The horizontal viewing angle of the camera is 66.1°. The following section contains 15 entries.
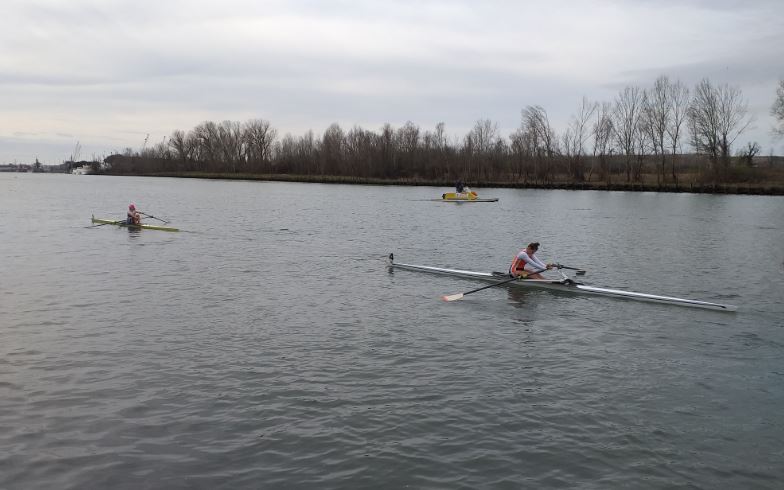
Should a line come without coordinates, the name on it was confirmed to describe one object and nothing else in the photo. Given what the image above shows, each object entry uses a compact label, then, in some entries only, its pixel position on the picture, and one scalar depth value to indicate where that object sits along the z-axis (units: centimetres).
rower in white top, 1842
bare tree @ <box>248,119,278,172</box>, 14812
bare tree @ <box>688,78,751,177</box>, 8144
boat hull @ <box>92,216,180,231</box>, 3225
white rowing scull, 1631
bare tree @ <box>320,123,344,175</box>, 12550
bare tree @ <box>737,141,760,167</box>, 8500
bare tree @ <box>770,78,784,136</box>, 7244
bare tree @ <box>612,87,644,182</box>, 9275
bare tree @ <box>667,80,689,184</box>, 8762
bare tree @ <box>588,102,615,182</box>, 9350
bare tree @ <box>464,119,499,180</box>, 10450
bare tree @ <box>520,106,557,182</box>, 9712
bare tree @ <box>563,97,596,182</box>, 9525
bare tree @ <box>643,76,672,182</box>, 8944
